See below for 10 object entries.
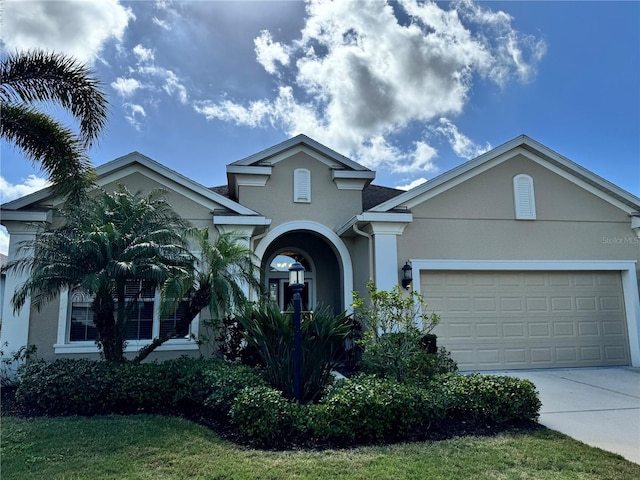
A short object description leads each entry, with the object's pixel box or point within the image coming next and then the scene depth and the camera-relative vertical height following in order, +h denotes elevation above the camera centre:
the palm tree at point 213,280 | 7.89 +0.47
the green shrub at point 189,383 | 6.70 -1.25
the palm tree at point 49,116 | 8.16 +3.92
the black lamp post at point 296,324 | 6.25 -0.31
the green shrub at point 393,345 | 6.59 -0.66
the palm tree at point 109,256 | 6.96 +0.85
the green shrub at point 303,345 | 6.54 -0.66
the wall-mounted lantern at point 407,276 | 10.13 +0.66
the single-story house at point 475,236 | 10.24 +1.73
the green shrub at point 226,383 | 6.08 -1.17
